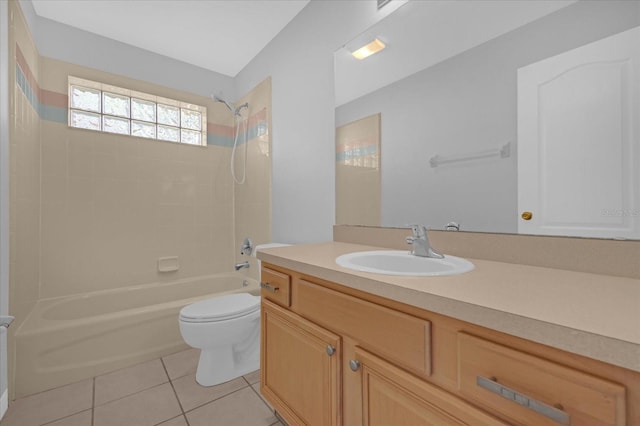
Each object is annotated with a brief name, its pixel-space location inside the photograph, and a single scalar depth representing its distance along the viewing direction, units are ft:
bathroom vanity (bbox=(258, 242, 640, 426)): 1.42
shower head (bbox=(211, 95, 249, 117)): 8.31
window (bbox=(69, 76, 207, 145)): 7.29
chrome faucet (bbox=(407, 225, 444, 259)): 3.49
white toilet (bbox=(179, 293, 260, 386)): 5.13
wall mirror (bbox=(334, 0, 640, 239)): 2.61
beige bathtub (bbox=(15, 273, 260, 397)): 5.07
